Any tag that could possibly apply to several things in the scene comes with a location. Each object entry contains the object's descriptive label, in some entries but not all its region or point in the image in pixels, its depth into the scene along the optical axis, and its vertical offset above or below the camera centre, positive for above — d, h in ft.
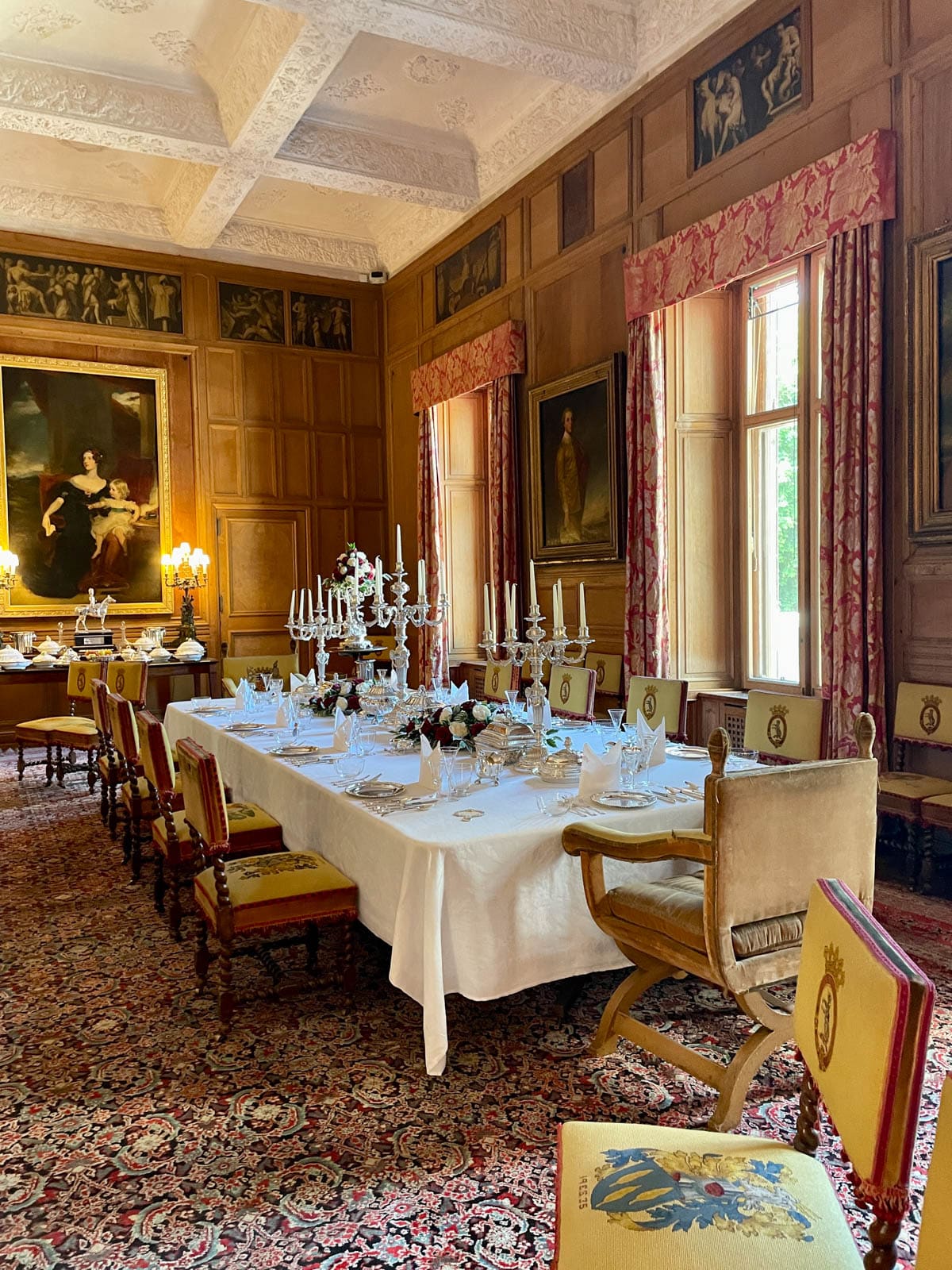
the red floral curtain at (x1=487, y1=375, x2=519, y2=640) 26.61 +2.87
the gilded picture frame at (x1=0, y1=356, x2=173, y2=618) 30.48 +3.80
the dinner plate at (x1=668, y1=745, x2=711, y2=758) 12.71 -2.37
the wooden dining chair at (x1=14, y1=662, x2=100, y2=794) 23.47 -3.46
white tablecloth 8.69 -3.05
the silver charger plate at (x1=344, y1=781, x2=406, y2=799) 10.46 -2.29
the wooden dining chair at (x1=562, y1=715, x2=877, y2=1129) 7.53 -2.49
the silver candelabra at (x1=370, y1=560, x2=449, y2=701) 14.66 -0.45
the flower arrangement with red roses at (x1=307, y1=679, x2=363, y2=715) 16.39 -1.98
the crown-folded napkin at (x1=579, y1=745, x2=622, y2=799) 10.24 -2.10
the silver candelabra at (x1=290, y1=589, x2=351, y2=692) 17.49 -0.75
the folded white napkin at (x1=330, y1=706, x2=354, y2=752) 12.96 -2.02
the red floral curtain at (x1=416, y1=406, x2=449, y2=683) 31.53 +2.54
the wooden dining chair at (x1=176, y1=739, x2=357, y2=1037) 9.96 -3.31
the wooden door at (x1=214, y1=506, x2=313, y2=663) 33.63 +0.76
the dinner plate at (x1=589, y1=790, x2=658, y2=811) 9.86 -2.34
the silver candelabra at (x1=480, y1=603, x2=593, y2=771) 11.58 -0.91
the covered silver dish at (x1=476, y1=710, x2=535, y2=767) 12.48 -2.18
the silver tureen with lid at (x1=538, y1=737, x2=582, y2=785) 10.98 -2.20
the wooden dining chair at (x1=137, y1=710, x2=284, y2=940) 12.66 -3.32
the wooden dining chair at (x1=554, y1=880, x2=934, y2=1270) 3.97 -3.11
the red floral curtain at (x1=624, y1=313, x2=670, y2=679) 20.79 +2.04
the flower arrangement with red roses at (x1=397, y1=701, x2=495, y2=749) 12.50 -1.88
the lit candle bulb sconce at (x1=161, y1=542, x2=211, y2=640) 31.78 +0.69
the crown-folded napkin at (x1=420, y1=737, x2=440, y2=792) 10.60 -2.10
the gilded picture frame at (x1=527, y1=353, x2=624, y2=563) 22.58 +3.10
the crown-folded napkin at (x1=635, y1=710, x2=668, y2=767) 11.74 -2.07
